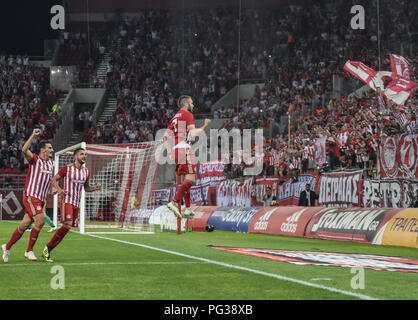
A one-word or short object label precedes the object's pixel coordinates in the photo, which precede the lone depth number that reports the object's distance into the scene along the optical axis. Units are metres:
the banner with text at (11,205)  32.88
